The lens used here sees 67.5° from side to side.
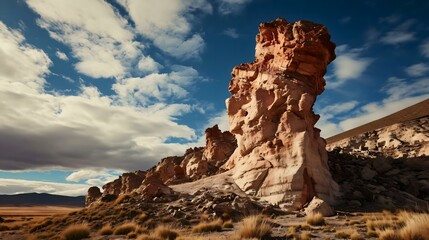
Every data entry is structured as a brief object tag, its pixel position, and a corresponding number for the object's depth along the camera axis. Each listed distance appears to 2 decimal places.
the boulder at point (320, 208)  20.75
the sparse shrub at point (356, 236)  11.78
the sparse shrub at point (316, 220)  16.95
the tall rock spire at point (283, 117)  25.28
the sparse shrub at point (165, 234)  13.99
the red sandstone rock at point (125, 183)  65.88
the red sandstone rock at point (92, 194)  75.96
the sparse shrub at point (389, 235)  10.28
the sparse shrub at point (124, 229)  17.91
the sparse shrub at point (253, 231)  11.90
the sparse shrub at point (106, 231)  18.15
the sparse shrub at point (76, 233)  16.49
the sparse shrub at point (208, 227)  16.41
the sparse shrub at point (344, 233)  12.75
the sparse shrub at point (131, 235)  16.15
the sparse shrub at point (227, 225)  17.81
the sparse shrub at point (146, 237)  13.58
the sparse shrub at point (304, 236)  11.91
